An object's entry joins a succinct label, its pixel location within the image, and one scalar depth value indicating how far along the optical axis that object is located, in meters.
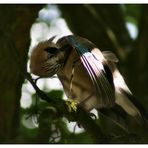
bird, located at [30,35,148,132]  7.02
